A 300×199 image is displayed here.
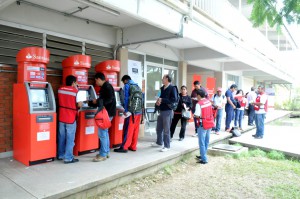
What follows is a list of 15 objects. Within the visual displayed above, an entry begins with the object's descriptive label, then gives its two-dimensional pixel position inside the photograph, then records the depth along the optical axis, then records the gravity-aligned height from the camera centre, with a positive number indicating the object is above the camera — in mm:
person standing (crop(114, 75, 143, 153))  4771 -486
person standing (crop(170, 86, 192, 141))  6207 -441
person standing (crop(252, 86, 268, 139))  7138 -595
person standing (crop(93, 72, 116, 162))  4199 -193
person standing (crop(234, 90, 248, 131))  8023 -603
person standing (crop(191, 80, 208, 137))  6635 -105
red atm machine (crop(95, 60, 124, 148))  5125 -275
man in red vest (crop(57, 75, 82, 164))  4051 -438
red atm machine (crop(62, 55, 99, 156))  4480 -373
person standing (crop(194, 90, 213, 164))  4965 -553
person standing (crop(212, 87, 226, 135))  7324 -395
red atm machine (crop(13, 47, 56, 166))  3801 -358
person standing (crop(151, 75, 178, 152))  5023 -303
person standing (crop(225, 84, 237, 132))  7453 -452
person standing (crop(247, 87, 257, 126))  9754 -919
